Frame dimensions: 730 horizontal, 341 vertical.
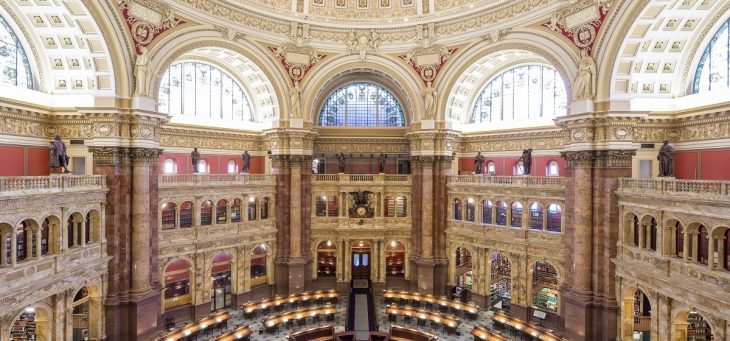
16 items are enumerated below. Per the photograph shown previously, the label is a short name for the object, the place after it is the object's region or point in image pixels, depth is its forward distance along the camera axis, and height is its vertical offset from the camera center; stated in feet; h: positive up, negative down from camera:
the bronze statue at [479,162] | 99.19 +1.75
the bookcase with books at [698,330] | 70.74 -28.11
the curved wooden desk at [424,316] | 83.30 -31.30
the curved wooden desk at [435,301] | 91.28 -30.94
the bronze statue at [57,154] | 63.00 +2.30
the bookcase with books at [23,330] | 70.13 -27.89
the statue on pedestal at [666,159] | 64.44 +1.64
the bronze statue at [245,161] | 99.71 +1.95
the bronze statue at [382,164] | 108.82 +1.36
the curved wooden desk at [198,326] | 74.58 -30.71
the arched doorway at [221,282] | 99.04 -28.37
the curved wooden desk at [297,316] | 83.97 -31.53
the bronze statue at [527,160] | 87.04 +1.98
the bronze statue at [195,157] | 90.07 +2.63
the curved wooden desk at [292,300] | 91.40 -30.91
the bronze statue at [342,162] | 108.37 +1.88
